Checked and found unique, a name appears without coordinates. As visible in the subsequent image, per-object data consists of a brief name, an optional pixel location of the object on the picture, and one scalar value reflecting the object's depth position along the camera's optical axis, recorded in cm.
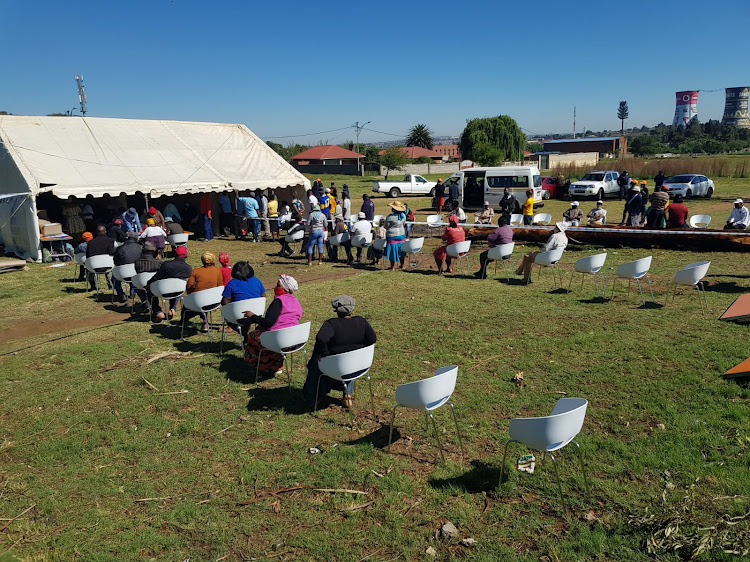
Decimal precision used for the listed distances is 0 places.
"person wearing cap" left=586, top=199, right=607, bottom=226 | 1655
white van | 2388
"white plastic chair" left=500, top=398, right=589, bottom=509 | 372
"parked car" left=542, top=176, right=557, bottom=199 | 2942
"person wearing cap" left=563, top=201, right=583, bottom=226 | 1690
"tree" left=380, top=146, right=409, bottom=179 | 5925
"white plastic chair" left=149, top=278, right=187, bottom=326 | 854
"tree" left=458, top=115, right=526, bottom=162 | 7312
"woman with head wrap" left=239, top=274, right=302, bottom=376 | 627
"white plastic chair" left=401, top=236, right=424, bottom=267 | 1270
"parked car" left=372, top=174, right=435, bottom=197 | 3350
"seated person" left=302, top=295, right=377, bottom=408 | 550
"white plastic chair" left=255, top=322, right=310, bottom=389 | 593
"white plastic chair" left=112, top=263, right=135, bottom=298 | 997
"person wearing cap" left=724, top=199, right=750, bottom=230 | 1461
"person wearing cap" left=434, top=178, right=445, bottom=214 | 2495
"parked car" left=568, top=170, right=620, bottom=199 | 2817
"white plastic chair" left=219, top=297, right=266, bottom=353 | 697
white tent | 1532
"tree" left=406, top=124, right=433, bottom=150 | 9819
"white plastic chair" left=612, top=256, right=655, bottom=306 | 881
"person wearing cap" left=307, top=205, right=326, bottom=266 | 1425
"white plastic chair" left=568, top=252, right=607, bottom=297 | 952
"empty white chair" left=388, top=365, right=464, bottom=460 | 438
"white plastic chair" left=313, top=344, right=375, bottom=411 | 512
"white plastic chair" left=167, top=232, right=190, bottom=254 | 1502
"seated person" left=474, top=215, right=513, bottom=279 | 1141
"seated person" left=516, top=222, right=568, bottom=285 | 1082
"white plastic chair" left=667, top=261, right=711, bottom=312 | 819
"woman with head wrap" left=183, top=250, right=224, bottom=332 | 809
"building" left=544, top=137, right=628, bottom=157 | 8959
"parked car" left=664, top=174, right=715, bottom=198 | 2631
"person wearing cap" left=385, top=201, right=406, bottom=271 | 1298
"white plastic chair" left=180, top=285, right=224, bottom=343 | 768
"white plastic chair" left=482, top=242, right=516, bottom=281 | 1113
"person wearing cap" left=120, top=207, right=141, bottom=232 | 1598
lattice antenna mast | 3203
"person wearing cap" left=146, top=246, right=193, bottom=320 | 864
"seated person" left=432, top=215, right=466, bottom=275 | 1204
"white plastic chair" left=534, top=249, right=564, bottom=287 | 1044
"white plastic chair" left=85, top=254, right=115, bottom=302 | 1120
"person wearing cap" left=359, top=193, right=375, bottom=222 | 1714
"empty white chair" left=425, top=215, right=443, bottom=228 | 1747
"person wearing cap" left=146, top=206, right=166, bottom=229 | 1672
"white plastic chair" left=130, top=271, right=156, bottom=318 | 938
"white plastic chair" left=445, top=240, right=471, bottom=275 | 1173
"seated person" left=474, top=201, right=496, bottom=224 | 1717
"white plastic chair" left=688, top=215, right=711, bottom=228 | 1497
